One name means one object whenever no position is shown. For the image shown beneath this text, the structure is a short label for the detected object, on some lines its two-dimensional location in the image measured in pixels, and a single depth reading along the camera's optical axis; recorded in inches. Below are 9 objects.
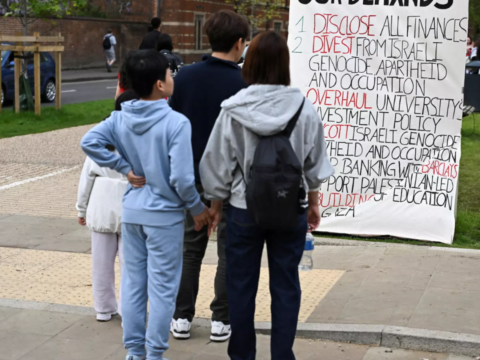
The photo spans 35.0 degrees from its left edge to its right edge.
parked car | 770.8
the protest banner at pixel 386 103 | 274.2
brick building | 1583.4
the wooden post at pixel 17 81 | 655.8
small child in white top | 179.0
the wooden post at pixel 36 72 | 635.5
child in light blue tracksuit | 149.2
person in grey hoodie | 142.5
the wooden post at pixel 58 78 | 686.5
